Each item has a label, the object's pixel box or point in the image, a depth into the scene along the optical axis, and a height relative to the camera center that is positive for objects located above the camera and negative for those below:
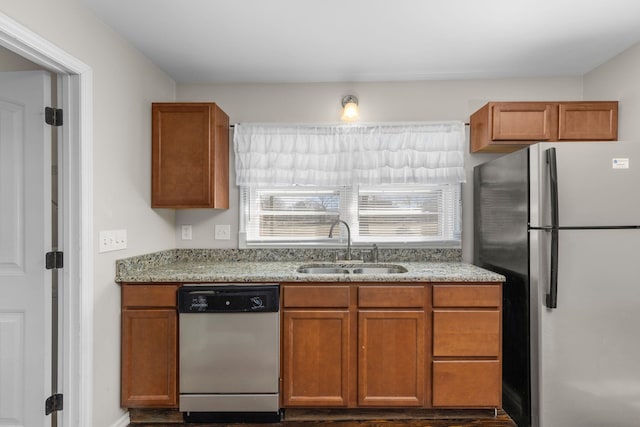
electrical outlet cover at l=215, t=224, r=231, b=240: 3.01 -0.18
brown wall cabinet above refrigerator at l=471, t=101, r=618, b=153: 2.56 +0.64
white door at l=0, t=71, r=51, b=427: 1.86 -0.20
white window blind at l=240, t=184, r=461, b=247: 2.99 -0.02
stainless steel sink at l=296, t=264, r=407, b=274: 2.80 -0.44
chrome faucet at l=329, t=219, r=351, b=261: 2.88 -0.21
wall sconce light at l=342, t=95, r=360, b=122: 2.78 +0.79
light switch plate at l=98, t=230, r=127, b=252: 2.06 -0.17
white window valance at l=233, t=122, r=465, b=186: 2.92 +0.47
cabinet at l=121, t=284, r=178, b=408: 2.23 -0.82
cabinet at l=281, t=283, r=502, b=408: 2.24 -0.82
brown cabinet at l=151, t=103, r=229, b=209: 2.58 +0.40
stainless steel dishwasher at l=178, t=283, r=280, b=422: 2.21 -0.82
